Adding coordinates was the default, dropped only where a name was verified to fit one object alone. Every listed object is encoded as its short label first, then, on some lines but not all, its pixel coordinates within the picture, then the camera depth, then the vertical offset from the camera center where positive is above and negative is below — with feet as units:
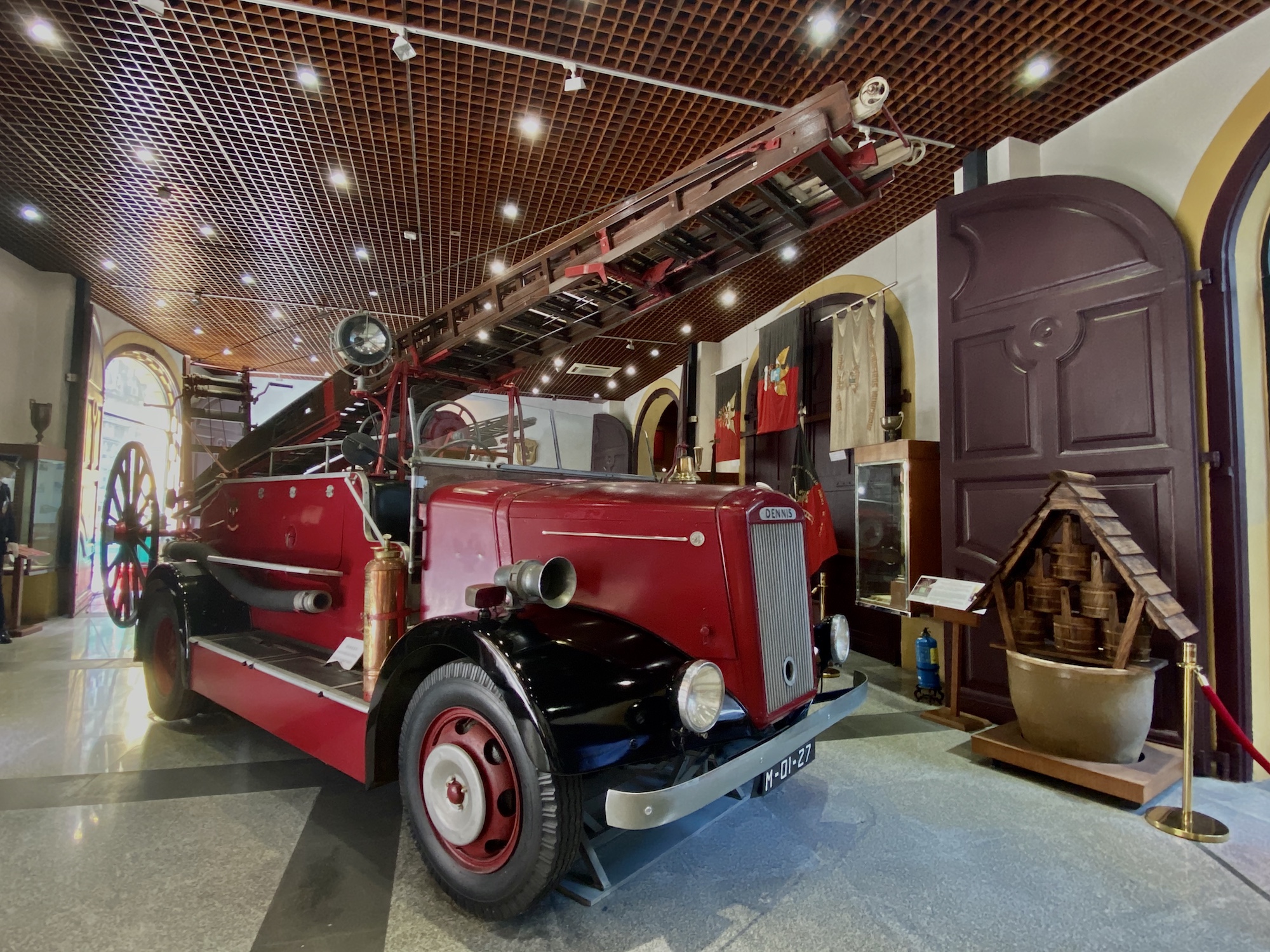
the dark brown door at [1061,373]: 10.46 +2.59
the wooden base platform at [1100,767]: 8.64 -3.86
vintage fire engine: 5.60 -1.17
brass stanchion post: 7.80 -3.95
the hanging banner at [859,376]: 17.38 +3.88
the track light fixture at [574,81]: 11.25 +7.78
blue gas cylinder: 13.92 -3.85
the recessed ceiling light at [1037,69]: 11.07 +8.01
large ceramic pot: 9.04 -3.02
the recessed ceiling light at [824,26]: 10.21 +8.12
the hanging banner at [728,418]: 26.96 +3.97
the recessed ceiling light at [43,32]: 10.69 +8.27
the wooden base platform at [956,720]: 11.99 -4.20
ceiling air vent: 32.65 +7.56
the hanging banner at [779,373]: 21.90 +4.93
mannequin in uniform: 18.79 -0.77
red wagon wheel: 15.61 -0.47
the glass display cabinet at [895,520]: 14.94 -0.31
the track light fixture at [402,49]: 10.36 +7.73
